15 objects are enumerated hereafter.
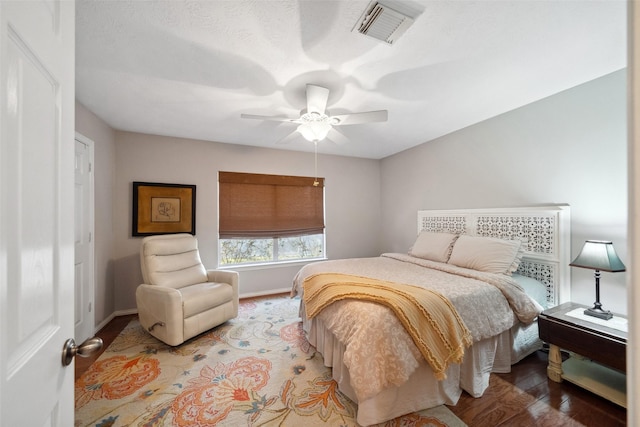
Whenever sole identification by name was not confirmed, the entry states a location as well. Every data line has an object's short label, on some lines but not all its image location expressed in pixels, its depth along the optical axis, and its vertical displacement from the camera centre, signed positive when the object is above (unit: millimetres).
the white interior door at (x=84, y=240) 2459 -251
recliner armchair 2346 -800
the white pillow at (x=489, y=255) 2422 -416
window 3822 -55
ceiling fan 2087 +829
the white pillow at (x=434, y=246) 2979 -399
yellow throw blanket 1570 -672
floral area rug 1607 -1289
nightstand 1599 -905
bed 1533 -694
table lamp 1805 -356
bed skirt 1583 -1174
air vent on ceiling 1371 +1104
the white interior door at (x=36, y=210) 460 +13
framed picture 3297 +94
